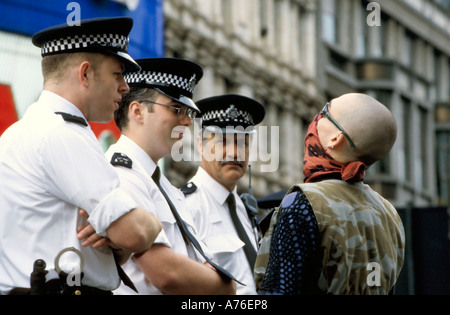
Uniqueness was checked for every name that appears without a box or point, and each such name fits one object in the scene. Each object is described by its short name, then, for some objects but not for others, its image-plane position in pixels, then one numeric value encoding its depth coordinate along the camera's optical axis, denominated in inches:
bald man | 237.2
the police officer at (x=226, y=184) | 371.2
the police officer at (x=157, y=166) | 268.4
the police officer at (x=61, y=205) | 233.6
